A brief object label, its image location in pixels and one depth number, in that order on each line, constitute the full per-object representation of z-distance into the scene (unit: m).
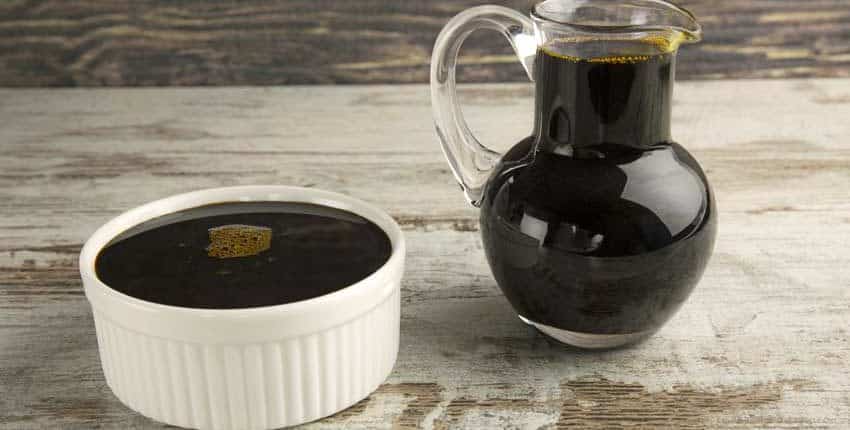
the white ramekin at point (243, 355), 0.54
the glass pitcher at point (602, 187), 0.56
